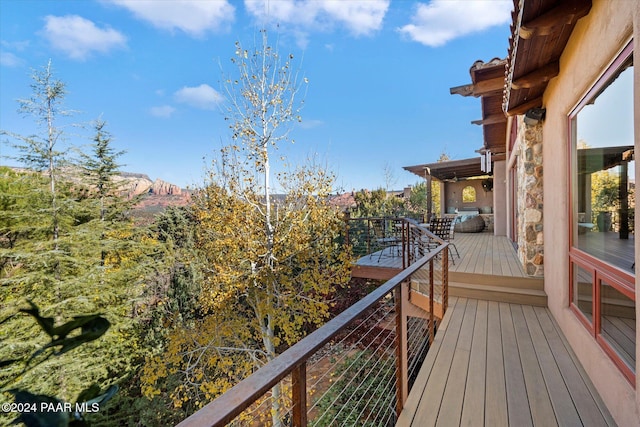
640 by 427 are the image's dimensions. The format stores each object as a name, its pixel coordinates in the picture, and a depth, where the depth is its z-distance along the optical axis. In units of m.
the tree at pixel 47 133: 8.09
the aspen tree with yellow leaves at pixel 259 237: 7.29
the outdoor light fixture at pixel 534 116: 3.86
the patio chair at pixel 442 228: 6.83
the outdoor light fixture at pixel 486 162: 8.20
